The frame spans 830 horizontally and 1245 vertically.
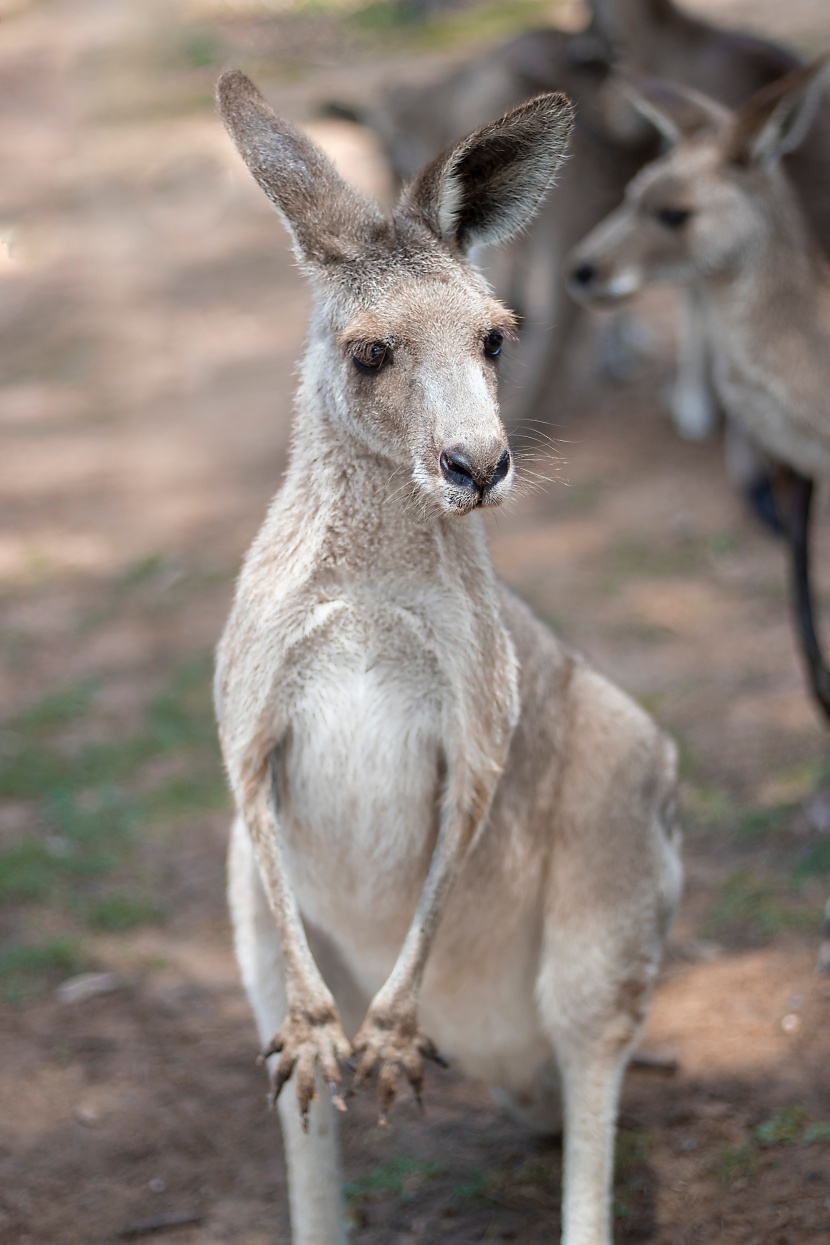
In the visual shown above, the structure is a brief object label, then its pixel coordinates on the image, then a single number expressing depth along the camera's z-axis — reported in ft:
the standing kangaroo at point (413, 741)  15.02
